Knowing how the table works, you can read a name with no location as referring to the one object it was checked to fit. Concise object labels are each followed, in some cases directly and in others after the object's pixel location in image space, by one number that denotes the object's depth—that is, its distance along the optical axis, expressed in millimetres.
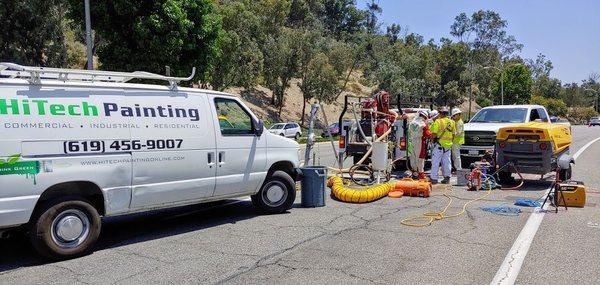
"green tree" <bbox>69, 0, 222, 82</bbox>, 19953
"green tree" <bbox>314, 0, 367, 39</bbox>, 84875
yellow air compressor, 11273
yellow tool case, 8977
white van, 5906
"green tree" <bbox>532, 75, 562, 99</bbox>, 102575
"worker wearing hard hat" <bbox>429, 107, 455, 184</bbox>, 12312
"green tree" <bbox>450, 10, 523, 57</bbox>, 91125
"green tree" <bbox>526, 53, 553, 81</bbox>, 110500
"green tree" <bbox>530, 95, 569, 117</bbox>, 85250
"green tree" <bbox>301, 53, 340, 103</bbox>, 45000
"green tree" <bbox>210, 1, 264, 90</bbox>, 31312
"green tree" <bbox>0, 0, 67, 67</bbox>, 24906
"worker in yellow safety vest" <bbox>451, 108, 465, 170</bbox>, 12642
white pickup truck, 14509
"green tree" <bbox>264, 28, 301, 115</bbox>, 43375
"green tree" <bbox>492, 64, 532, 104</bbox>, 71875
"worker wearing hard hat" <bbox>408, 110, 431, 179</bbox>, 12898
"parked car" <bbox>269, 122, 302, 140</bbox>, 35491
